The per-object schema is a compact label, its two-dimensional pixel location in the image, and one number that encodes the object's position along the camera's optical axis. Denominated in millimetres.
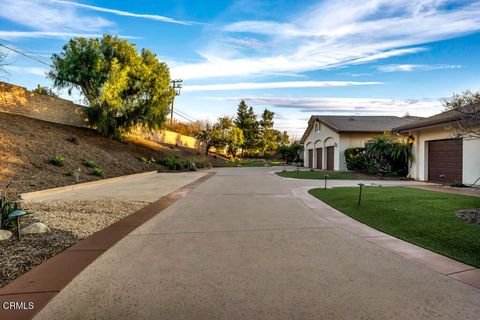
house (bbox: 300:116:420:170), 23641
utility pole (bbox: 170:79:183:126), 42875
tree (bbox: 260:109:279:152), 61553
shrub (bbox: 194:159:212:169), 29309
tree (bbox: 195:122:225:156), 39062
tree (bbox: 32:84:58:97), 25953
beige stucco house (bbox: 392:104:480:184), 12464
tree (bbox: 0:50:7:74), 14117
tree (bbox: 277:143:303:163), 43594
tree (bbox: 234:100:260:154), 61031
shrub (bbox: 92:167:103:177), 15023
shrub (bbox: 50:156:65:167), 13332
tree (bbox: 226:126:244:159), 41750
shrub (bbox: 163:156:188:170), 25406
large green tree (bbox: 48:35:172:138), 20797
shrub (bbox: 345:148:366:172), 20730
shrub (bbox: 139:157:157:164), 22984
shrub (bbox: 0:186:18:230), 5355
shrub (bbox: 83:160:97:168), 15538
